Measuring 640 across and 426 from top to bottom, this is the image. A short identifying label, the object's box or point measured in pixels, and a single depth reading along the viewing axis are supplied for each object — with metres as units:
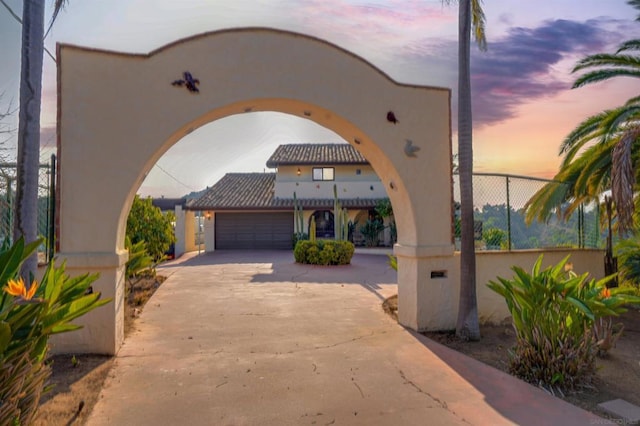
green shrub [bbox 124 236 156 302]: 9.13
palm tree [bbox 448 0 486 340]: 6.42
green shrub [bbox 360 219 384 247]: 23.34
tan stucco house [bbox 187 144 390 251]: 24.41
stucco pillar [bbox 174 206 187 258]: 21.89
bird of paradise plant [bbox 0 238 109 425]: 2.67
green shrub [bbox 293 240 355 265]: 15.80
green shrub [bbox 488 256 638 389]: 4.62
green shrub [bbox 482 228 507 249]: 8.28
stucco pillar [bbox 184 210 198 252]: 22.73
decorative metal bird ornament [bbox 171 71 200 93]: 5.99
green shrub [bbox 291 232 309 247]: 22.35
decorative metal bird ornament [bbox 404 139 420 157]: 6.87
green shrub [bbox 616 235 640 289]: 9.74
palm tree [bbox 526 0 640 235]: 8.62
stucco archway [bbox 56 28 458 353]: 5.62
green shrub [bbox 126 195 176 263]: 11.30
